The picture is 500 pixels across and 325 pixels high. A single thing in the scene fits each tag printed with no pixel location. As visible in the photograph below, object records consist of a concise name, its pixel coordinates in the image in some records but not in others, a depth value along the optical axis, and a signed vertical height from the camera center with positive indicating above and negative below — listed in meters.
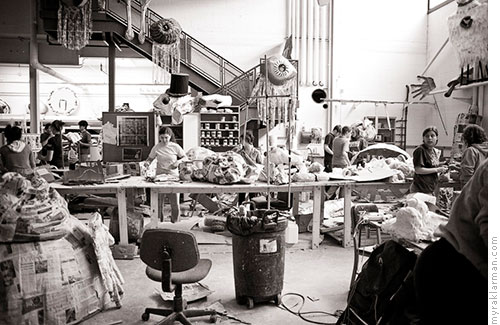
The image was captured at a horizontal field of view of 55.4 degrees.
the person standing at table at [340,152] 8.57 -0.08
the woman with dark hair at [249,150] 6.64 -0.04
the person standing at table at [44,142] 8.32 +0.10
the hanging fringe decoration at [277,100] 5.55 +0.55
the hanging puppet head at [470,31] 8.13 +2.05
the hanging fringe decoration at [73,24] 9.30 +2.45
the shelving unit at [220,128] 10.59 +0.43
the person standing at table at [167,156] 6.50 -0.12
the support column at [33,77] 10.18 +1.50
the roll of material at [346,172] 6.08 -0.32
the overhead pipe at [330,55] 13.16 +2.56
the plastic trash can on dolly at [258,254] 3.73 -0.85
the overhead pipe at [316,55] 13.12 +2.55
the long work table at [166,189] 5.14 -0.46
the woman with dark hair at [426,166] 5.02 -0.20
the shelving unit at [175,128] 10.67 +0.43
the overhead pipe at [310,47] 13.09 +2.77
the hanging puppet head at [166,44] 9.62 +2.16
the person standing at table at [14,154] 5.70 -0.08
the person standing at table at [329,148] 9.71 -0.01
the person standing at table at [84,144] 9.23 +0.06
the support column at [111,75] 10.60 +1.61
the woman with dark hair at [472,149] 4.56 -0.01
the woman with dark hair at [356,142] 11.49 +0.13
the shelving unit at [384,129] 13.07 +0.51
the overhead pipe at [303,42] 13.07 +2.89
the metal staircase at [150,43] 9.77 +2.42
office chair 3.13 -0.72
